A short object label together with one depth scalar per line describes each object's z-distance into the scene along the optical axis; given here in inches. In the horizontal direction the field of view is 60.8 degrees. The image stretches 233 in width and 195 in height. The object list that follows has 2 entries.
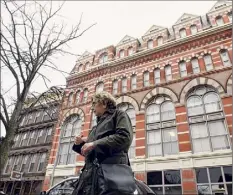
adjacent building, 810.2
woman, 82.6
